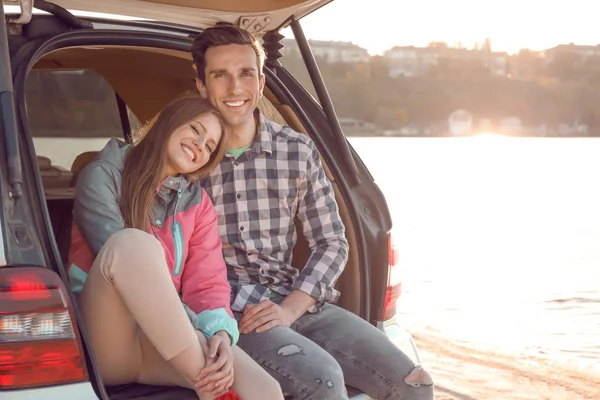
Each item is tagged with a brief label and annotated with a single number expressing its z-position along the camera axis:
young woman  2.49
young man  3.10
